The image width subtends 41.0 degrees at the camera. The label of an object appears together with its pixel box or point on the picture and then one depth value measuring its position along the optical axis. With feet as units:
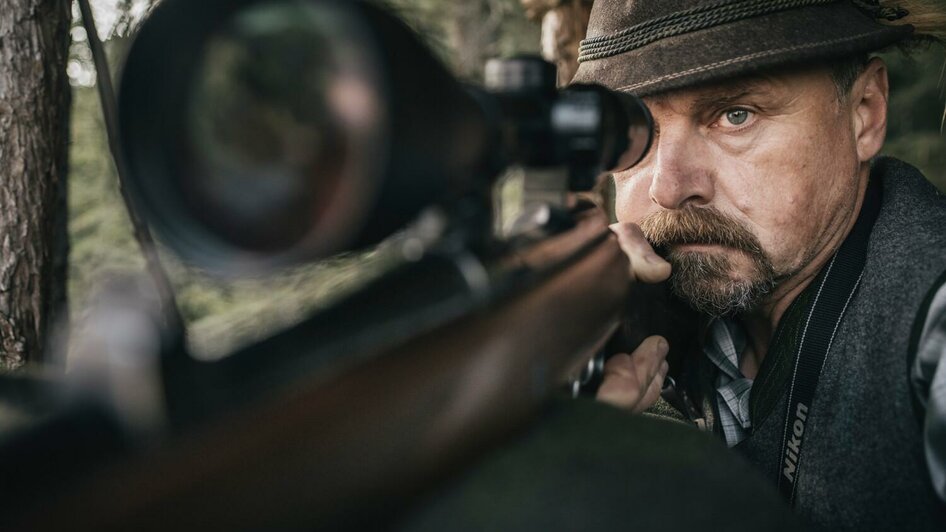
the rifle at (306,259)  1.14
